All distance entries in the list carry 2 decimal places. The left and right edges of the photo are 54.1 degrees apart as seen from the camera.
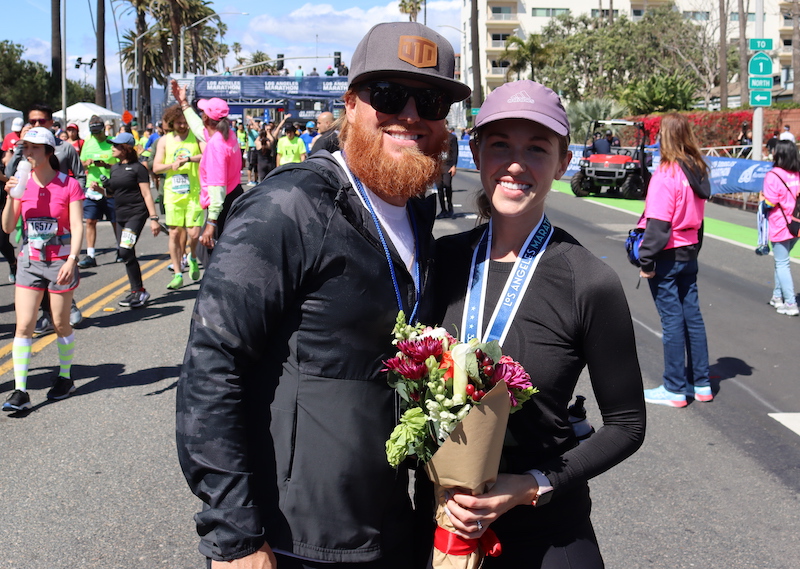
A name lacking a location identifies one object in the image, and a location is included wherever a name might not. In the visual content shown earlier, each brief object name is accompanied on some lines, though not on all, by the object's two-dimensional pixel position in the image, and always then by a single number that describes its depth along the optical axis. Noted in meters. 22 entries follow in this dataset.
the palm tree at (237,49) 121.88
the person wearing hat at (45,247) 5.87
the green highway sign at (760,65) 15.84
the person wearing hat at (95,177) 11.72
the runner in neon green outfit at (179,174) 9.42
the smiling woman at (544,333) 2.03
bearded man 1.78
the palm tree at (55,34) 31.53
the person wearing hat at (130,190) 9.56
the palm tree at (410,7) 79.06
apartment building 86.81
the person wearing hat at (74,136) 15.41
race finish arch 38.03
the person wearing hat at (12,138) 13.03
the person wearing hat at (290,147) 15.65
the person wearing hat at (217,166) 8.45
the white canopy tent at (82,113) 32.28
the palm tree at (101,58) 34.91
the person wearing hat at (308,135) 19.33
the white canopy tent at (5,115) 29.17
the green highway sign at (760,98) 16.36
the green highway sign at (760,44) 16.05
